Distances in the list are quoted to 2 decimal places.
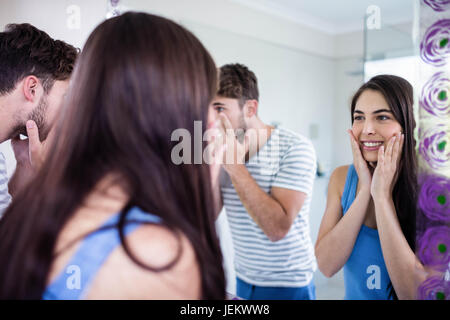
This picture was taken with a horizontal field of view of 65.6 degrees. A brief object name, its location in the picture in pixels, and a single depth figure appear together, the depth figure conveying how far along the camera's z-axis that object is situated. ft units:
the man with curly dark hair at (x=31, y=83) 2.40
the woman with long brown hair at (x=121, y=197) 1.24
